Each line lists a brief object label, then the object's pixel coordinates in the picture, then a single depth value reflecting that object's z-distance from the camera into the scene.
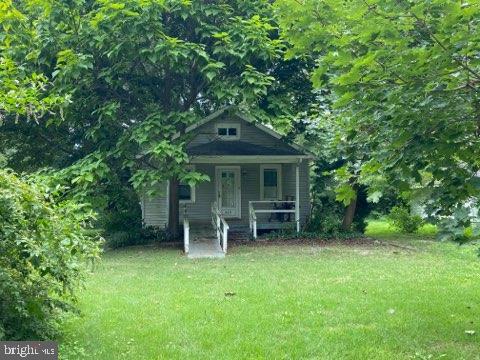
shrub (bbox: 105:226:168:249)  15.84
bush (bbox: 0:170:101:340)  4.26
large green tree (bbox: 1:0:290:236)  12.30
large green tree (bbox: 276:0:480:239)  4.15
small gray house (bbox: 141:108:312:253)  18.02
